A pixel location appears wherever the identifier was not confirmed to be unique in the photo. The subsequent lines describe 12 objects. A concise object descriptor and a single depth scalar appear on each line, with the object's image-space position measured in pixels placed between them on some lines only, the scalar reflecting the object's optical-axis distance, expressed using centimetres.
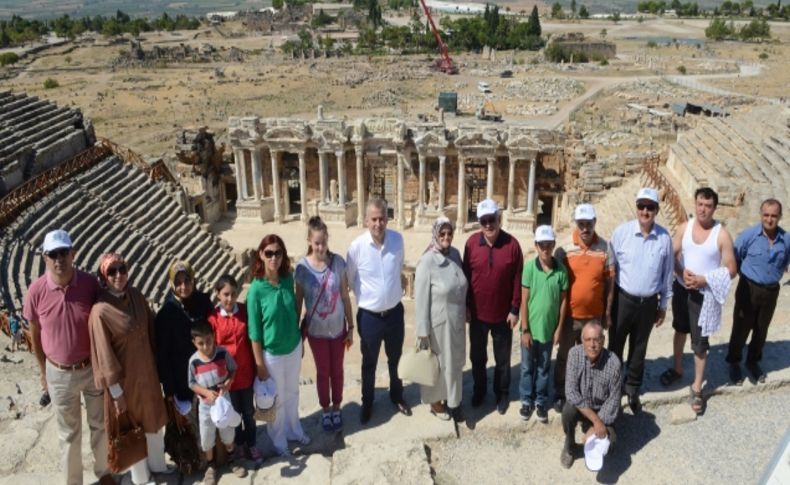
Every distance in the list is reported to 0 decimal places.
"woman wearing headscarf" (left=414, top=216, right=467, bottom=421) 780
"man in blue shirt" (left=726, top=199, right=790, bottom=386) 838
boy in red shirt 726
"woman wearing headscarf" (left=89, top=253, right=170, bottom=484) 676
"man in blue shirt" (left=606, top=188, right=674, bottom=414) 791
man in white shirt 797
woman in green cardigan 724
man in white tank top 810
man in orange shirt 779
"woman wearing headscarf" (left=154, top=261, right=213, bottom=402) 708
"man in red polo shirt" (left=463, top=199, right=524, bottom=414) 790
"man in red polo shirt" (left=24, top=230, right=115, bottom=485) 682
